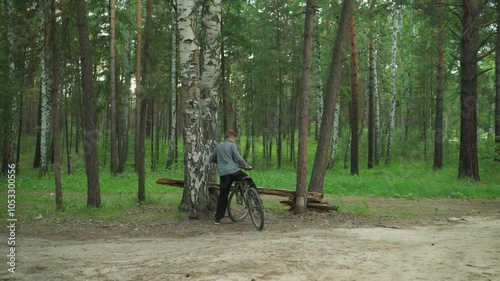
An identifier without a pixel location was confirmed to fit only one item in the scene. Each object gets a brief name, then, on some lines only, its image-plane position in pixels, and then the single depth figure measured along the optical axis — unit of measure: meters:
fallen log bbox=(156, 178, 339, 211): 10.52
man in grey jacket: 9.23
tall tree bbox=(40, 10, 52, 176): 22.80
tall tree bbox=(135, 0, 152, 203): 11.49
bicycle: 8.74
